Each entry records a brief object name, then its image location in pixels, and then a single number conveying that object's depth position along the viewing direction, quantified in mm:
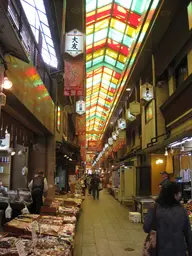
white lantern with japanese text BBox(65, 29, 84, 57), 9375
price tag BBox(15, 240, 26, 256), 4211
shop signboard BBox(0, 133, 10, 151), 8919
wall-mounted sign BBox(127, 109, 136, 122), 18097
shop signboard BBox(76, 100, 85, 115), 16766
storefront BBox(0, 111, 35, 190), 10664
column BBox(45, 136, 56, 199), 13203
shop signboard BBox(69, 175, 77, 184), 20202
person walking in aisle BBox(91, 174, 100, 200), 23839
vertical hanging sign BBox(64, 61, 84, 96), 9797
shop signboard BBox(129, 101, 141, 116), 15945
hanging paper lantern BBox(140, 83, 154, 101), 12805
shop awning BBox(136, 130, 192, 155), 7873
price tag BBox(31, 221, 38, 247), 5013
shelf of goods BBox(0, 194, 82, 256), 4797
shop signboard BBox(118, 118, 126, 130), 20691
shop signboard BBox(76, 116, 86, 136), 25031
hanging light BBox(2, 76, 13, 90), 5562
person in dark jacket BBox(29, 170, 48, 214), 9164
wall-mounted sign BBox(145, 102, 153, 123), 15195
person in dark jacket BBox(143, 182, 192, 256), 3549
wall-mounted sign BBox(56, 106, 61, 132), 16386
